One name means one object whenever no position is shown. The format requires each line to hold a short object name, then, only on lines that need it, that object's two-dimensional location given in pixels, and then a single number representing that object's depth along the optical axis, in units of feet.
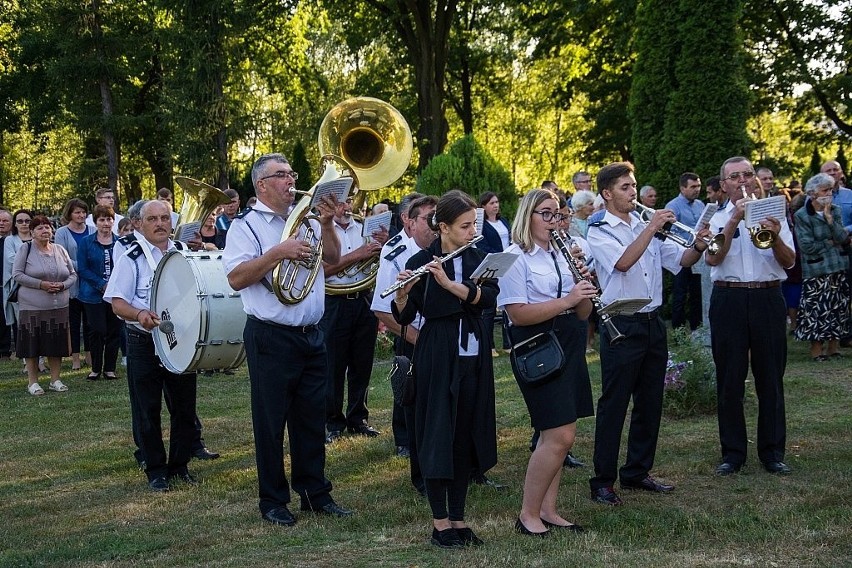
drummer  25.27
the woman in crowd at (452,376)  18.92
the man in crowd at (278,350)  21.08
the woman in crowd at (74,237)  45.21
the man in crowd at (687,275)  46.24
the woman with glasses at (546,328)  19.22
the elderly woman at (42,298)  40.45
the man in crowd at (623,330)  22.17
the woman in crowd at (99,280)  42.88
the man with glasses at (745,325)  23.81
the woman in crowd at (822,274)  40.40
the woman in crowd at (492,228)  37.55
